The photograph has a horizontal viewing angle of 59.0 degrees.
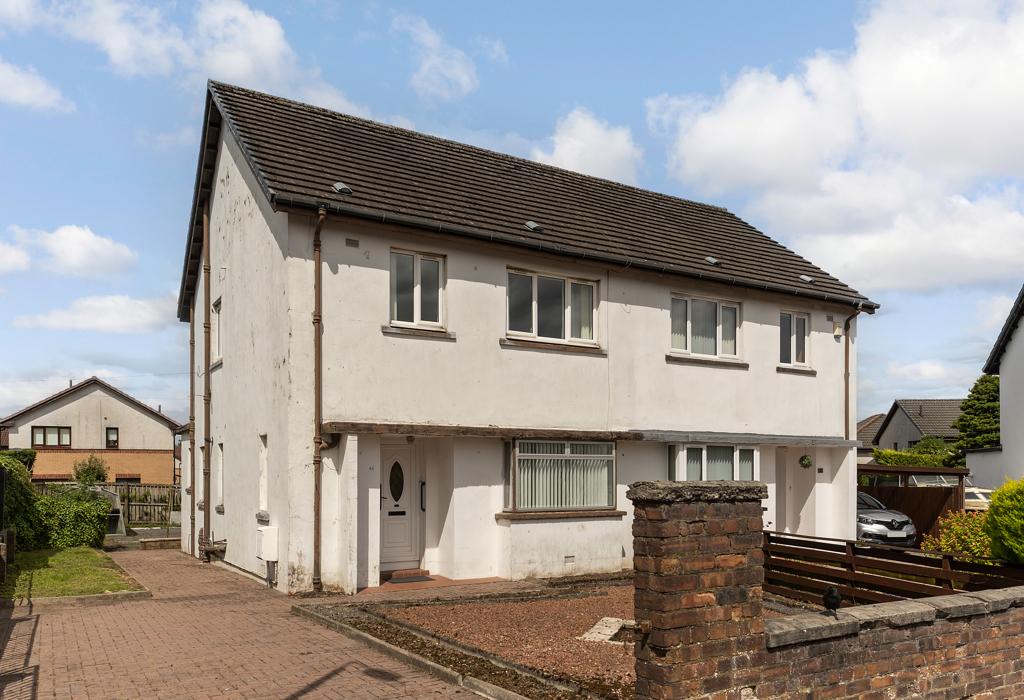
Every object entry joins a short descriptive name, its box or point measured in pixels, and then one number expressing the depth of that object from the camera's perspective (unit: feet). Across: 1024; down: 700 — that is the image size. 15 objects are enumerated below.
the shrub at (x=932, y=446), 170.30
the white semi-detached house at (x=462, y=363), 46.34
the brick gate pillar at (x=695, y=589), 18.93
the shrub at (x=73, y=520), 69.87
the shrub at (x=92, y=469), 153.99
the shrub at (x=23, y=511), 65.10
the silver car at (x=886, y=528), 72.13
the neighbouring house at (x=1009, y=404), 100.22
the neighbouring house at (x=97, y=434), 171.42
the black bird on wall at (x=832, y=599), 21.07
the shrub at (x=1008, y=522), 32.91
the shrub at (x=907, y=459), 136.56
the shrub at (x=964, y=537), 43.52
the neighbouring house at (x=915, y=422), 213.46
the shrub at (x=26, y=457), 94.26
